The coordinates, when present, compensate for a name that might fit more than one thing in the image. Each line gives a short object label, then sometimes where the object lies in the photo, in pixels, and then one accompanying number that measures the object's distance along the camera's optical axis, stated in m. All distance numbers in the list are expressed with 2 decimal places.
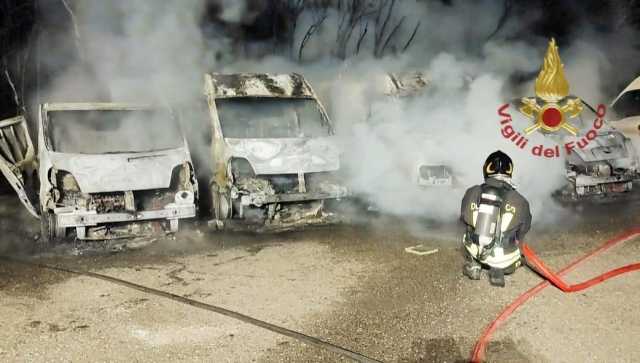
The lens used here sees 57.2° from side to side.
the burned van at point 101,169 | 6.85
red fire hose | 4.12
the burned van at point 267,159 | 7.62
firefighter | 5.08
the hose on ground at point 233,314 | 4.00
